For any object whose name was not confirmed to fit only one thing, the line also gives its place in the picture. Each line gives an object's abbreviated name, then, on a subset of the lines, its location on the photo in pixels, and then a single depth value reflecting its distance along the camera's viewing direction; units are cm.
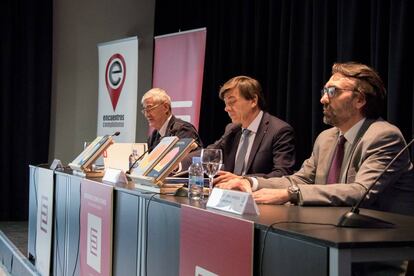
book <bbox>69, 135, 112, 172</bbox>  292
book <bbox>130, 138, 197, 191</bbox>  201
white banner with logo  500
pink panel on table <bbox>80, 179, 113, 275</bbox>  226
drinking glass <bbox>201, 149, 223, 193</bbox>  182
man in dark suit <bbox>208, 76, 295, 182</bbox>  277
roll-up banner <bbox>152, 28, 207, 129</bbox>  454
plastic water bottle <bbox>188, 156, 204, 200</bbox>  185
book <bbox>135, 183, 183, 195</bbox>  201
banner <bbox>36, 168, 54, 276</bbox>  322
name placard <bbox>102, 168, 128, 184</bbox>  238
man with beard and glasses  173
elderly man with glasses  365
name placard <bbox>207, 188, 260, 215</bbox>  141
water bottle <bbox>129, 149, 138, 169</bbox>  291
